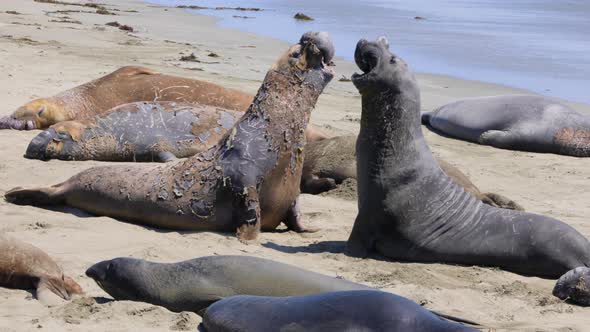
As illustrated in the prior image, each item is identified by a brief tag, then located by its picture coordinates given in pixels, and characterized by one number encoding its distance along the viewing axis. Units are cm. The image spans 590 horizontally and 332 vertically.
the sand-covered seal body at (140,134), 1677
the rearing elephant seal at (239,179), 1272
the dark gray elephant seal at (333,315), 698
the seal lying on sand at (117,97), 1891
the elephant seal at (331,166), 1560
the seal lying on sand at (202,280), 871
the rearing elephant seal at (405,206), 1190
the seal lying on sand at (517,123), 2131
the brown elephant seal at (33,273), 914
